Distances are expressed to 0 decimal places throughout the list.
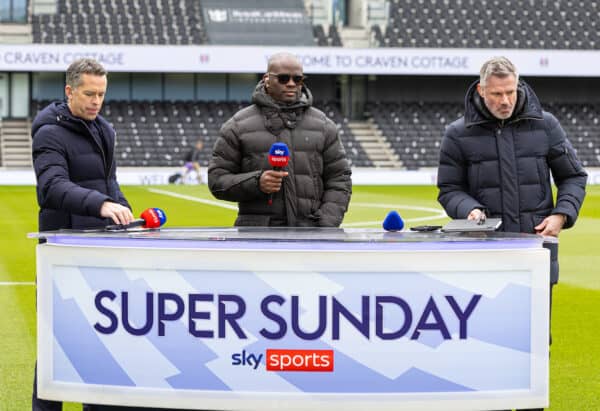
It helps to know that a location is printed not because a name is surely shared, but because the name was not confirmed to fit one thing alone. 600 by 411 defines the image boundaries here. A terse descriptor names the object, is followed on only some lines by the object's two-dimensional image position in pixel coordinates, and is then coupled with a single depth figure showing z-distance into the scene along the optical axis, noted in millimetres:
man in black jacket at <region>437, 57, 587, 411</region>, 6367
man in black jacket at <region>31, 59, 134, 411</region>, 5730
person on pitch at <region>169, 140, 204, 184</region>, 40531
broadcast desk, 4887
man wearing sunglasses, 6566
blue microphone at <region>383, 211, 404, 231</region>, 5547
